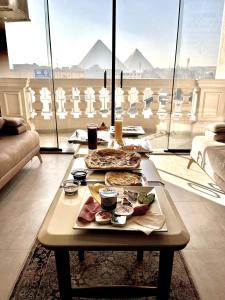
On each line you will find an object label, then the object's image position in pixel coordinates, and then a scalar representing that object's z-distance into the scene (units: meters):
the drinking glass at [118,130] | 1.98
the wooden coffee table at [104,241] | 0.83
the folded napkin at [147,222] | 0.87
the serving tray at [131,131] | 2.23
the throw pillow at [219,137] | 2.58
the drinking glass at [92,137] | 1.75
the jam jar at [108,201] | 0.98
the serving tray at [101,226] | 0.88
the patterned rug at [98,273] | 1.25
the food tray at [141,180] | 1.23
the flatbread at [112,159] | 1.40
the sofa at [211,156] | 2.09
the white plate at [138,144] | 1.74
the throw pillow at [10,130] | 2.72
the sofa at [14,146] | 2.12
